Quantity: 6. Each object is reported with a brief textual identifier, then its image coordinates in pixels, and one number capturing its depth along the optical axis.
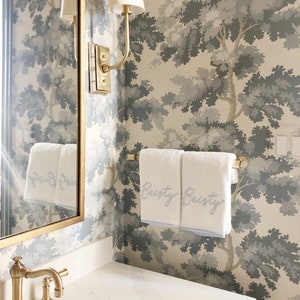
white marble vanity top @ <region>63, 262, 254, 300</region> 1.34
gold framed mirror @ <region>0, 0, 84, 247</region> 1.19
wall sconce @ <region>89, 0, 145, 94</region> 1.41
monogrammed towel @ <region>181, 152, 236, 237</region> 1.37
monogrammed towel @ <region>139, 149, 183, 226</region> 1.46
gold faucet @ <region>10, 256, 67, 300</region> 1.13
